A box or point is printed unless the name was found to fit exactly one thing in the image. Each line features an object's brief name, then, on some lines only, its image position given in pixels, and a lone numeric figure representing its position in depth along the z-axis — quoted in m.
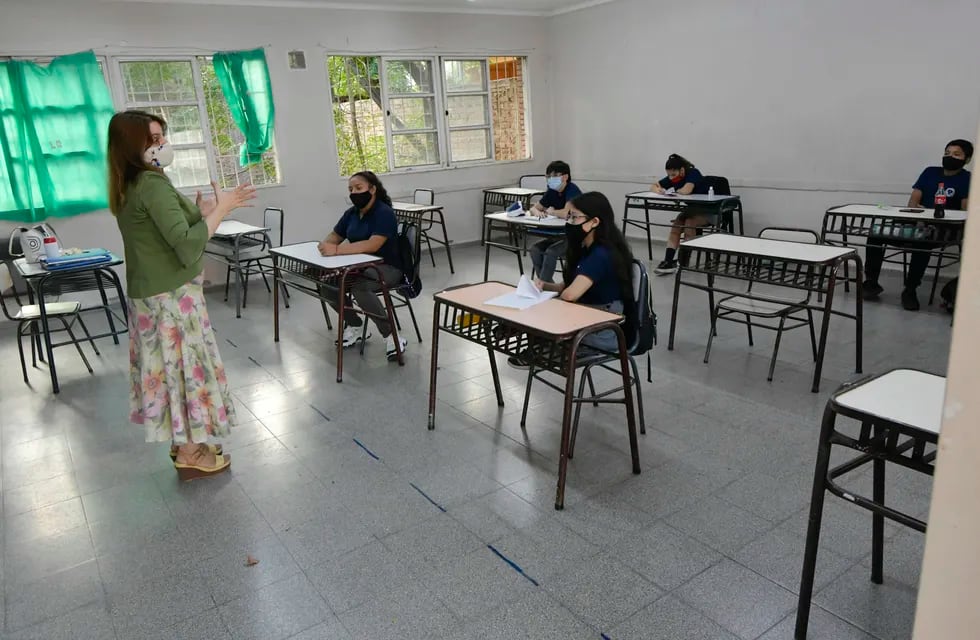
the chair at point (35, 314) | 3.91
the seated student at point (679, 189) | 6.16
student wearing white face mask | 5.10
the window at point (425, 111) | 7.15
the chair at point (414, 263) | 4.05
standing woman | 2.28
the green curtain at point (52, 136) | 5.36
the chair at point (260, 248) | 5.56
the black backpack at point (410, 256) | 4.06
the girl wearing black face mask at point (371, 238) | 3.95
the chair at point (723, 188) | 6.25
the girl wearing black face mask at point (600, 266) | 2.69
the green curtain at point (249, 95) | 6.19
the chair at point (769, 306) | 3.44
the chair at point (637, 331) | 2.63
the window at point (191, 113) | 5.95
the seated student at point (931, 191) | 4.63
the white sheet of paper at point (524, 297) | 2.61
